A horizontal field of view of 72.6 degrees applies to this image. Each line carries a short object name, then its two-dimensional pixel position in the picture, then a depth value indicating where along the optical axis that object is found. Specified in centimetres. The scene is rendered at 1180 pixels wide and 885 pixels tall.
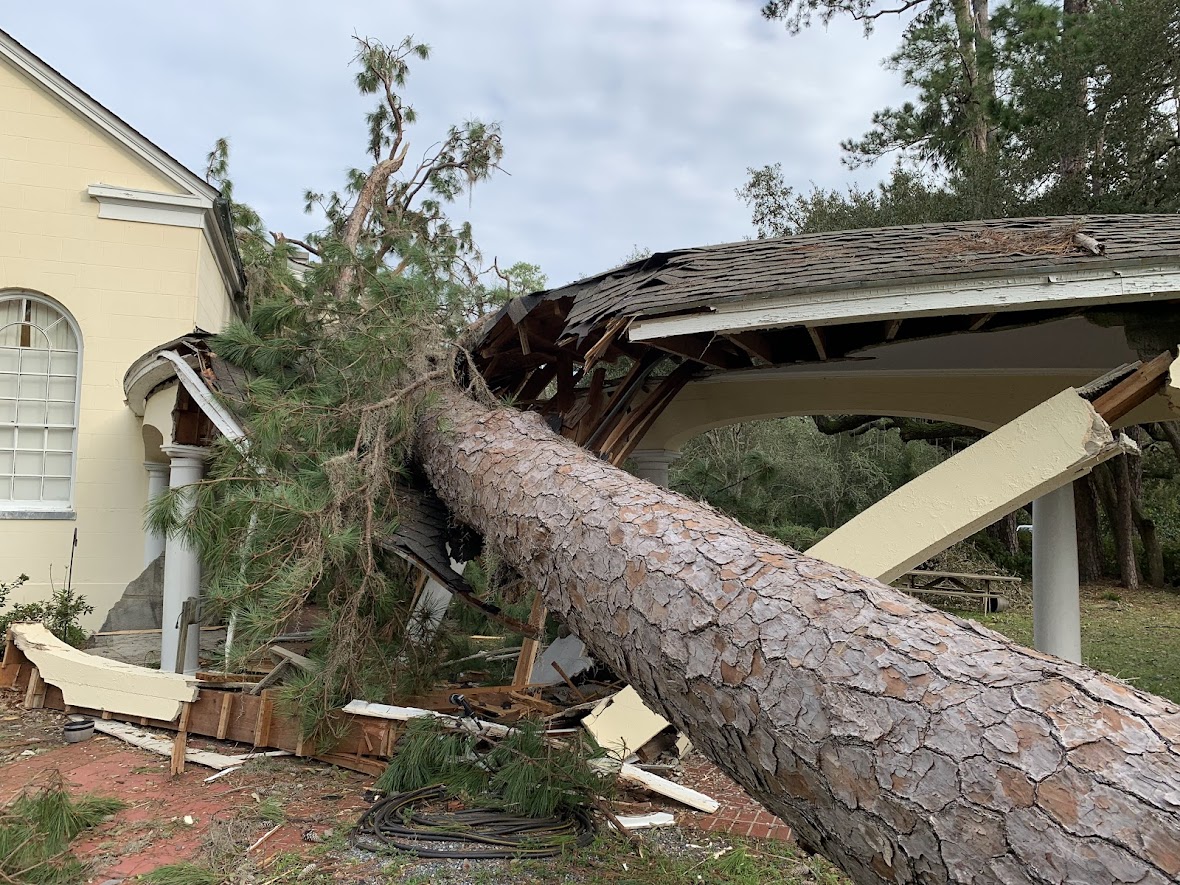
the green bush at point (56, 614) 830
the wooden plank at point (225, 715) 501
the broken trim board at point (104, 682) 524
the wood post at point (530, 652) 520
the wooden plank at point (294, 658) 460
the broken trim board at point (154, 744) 471
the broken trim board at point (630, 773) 407
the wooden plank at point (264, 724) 486
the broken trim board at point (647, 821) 377
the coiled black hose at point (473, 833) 333
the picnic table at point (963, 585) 1334
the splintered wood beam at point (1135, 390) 352
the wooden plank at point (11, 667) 671
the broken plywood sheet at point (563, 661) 579
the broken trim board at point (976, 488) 361
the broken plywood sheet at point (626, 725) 446
